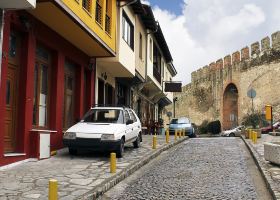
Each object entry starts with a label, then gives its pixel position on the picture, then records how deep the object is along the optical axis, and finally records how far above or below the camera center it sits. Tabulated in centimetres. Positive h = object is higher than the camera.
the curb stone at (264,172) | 591 -119
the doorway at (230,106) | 3318 +171
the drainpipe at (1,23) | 682 +212
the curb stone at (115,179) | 559 -123
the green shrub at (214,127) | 3206 -56
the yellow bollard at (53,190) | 457 -100
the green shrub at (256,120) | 2748 +14
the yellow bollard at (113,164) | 702 -96
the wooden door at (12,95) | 763 +65
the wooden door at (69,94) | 1052 +93
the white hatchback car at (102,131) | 854 -28
